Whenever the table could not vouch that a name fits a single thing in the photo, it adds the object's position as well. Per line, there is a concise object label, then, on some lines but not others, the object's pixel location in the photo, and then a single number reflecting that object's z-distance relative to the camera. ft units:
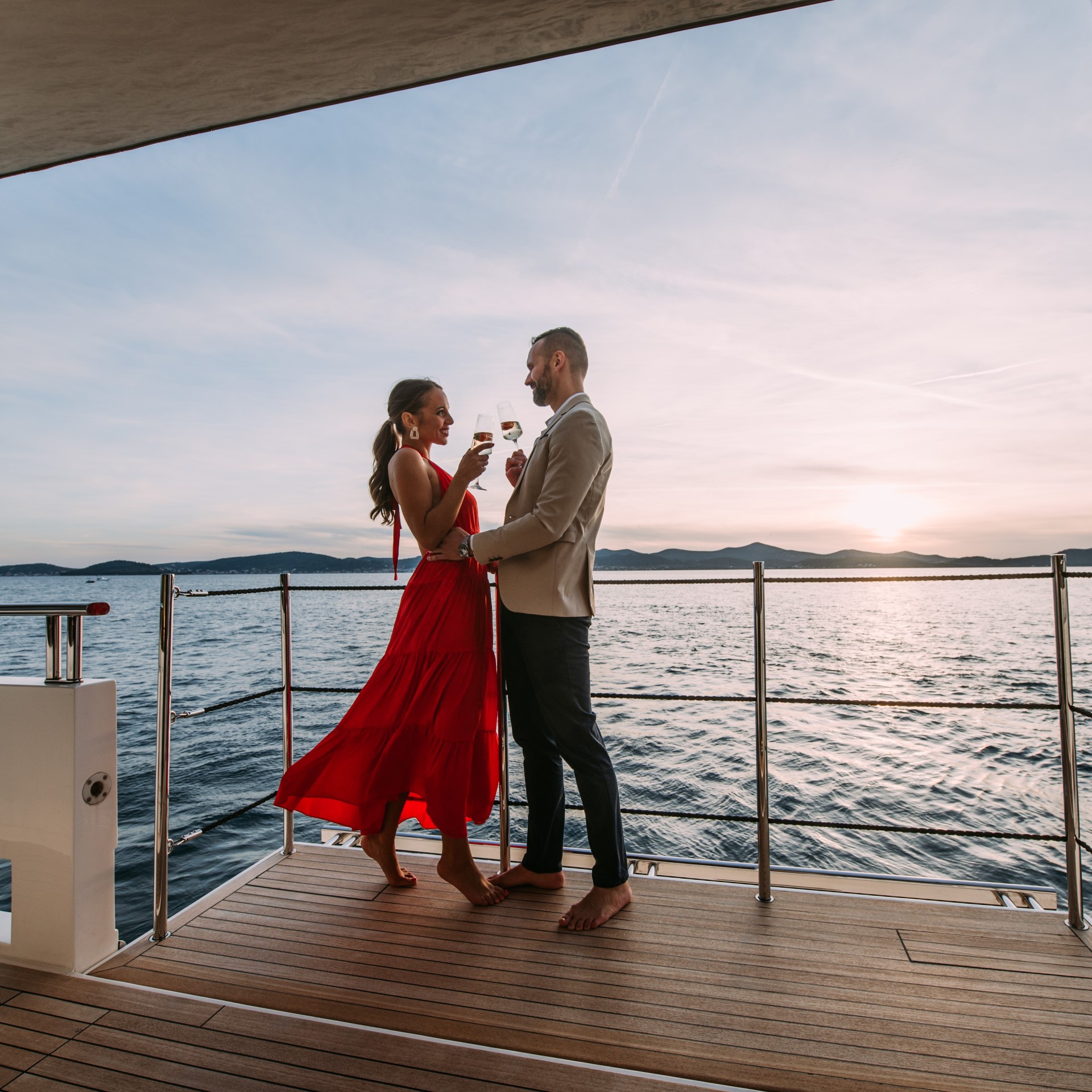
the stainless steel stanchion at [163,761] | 5.98
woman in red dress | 6.46
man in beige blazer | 6.07
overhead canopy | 6.27
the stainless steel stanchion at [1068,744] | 6.00
